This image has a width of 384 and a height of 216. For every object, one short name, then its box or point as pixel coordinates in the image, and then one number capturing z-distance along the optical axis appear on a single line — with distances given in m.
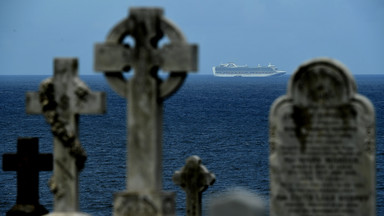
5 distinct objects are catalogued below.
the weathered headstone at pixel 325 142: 11.11
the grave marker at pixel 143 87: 10.50
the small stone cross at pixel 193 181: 14.18
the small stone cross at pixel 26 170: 12.72
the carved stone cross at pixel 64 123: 10.91
